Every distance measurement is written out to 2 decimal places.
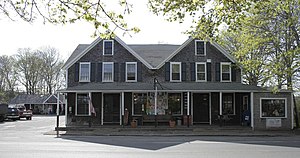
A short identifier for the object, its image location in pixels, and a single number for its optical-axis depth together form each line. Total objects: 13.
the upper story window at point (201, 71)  27.08
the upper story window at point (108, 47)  27.45
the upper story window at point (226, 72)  27.09
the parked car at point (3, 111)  34.53
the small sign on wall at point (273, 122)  24.16
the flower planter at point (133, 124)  24.17
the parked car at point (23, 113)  39.82
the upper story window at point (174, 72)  27.08
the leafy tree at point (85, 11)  6.82
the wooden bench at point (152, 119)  26.02
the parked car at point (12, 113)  37.41
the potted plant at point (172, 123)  24.22
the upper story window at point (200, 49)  27.25
